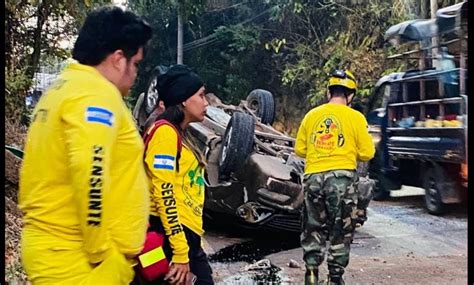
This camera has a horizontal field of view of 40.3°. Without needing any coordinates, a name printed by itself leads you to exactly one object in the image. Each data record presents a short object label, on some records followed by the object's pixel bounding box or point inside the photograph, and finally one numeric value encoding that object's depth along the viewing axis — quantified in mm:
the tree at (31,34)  8758
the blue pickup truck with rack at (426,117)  7527
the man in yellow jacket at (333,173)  4480
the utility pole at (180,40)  18256
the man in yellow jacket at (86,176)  1712
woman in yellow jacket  2637
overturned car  6539
